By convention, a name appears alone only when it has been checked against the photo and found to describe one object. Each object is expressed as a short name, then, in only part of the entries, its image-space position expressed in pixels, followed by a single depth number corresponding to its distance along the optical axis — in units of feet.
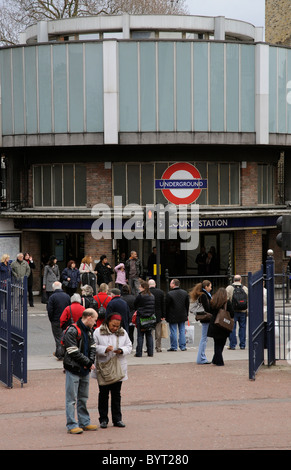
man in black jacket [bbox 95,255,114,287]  88.55
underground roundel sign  99.14
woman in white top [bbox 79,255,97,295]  79.41
